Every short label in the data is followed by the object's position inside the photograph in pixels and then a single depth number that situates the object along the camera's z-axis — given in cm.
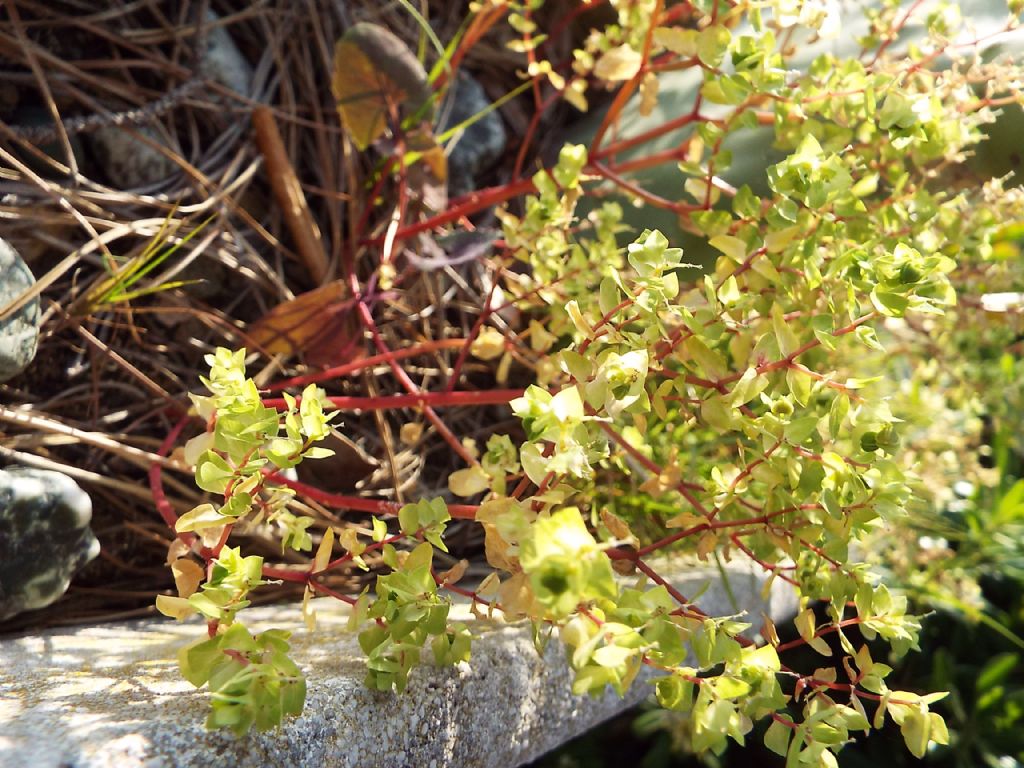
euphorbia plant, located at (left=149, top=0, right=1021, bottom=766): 16
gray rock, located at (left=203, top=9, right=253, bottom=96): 32
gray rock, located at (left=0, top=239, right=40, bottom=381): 23
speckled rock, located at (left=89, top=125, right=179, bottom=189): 30
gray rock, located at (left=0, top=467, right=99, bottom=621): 23
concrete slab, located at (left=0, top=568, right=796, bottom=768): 16
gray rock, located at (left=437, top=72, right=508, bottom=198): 37
